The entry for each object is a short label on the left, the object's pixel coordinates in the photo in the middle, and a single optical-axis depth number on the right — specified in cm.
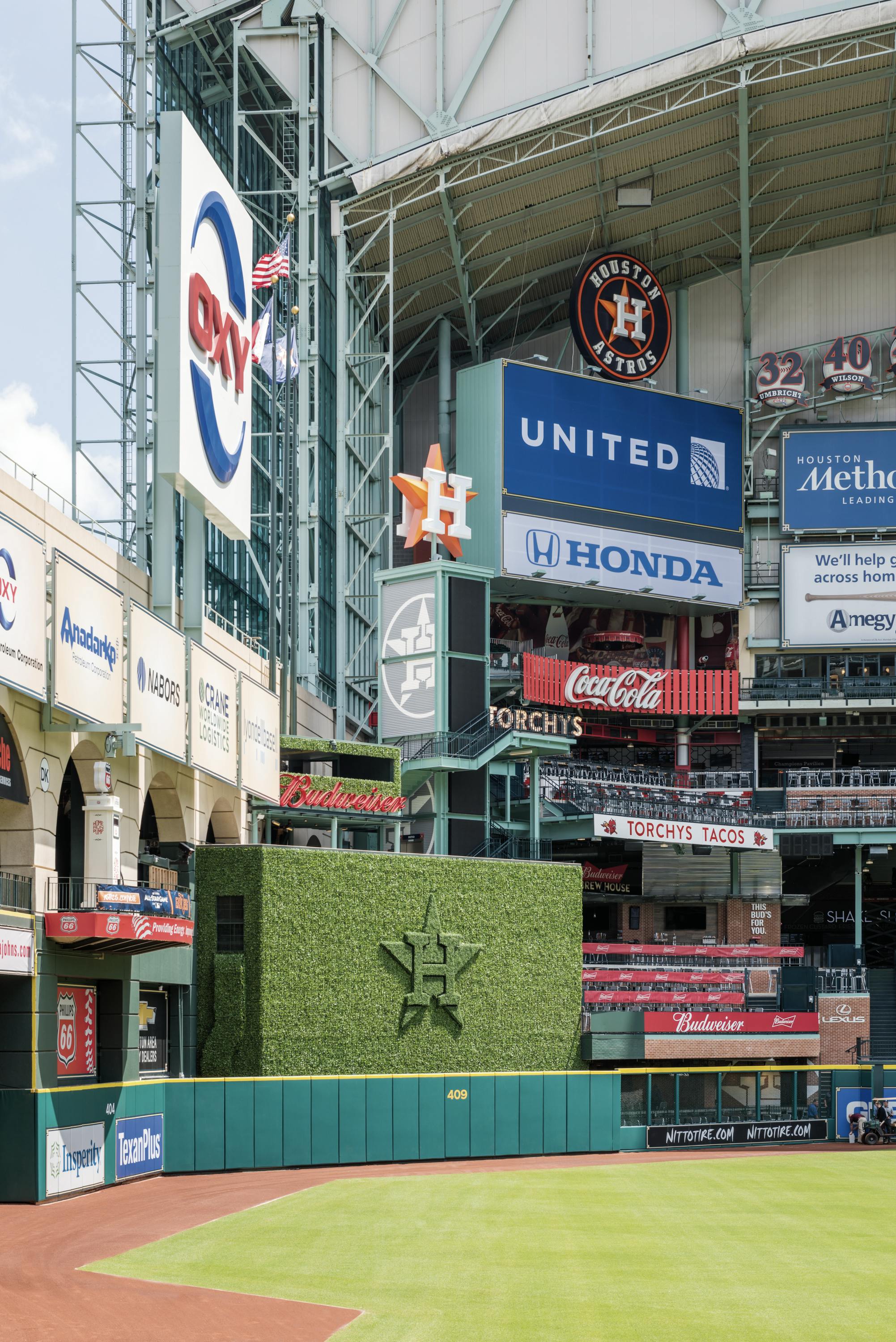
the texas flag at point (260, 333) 4762
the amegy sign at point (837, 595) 7650
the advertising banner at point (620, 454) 7200
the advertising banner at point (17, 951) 3031
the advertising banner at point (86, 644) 3219
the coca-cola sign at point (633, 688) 7288
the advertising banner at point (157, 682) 3656
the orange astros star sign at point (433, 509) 6278
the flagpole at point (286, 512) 5041
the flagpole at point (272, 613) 5069
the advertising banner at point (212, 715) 4119
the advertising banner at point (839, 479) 7756
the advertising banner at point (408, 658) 6091
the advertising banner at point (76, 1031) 3441
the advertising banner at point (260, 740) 4625
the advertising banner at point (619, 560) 7119
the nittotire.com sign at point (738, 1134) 4912
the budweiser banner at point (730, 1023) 5559
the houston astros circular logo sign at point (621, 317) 7381
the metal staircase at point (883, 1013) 6506
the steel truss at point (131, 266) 6231
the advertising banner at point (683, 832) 6688
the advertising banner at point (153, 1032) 3966
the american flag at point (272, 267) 4825
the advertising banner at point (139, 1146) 3478
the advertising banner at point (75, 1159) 3128
